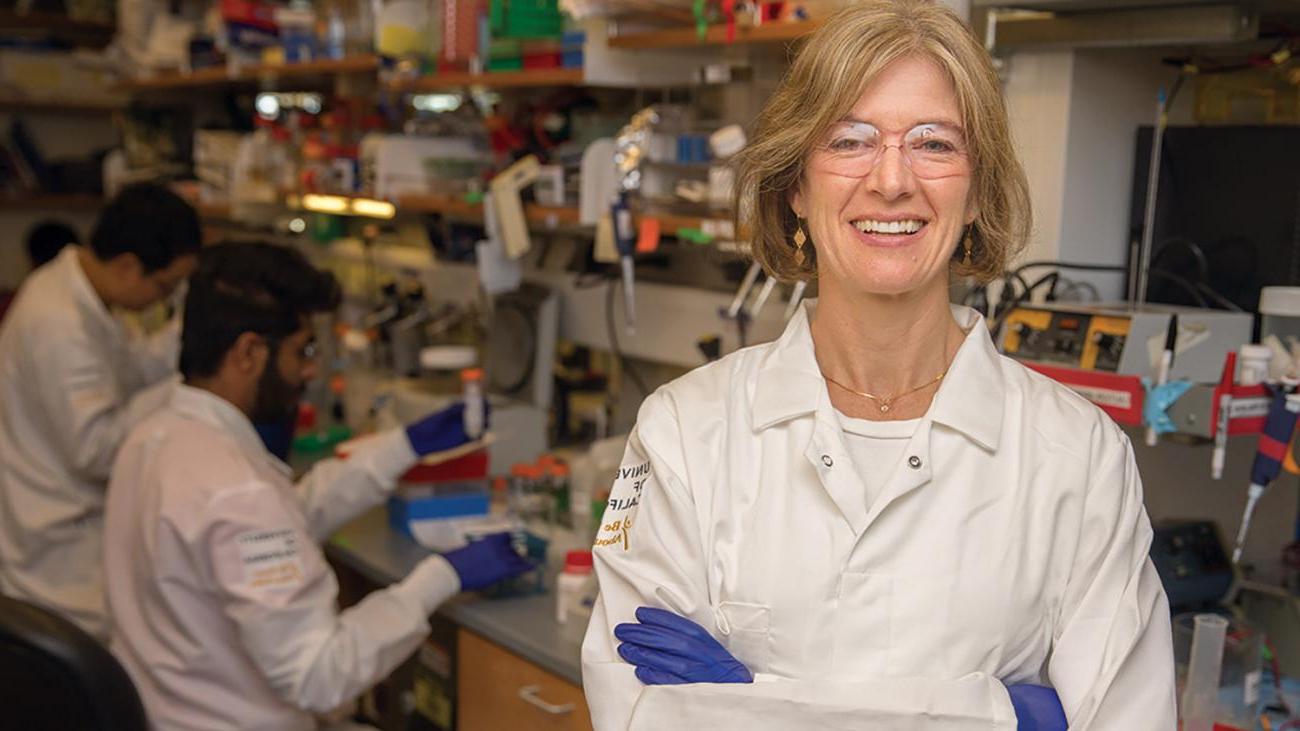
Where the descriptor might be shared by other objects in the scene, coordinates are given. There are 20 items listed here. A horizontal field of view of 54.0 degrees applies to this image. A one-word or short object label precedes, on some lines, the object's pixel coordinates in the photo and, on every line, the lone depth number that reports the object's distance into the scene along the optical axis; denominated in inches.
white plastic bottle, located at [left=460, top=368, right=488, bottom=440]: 110.2
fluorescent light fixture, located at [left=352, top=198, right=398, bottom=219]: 141.6
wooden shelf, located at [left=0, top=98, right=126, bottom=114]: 237.3
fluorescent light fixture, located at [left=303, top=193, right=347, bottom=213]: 152.4
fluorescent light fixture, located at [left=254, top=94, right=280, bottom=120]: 197.9
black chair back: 69.7
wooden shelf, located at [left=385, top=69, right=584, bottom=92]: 111.7
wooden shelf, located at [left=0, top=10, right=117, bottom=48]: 235.6
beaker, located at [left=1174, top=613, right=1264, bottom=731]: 71.9
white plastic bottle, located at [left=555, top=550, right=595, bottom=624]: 90.5
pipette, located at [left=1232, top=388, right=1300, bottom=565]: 66.7
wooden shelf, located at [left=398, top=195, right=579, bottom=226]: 115.6
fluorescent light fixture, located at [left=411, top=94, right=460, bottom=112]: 157.3
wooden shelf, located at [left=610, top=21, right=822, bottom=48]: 86.7
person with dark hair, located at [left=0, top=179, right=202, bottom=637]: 124.8
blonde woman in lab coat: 51.9
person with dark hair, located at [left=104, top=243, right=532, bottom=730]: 83.8
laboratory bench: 87.0
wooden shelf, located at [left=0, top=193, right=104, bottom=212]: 237.1
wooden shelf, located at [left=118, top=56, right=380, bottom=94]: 147.7
